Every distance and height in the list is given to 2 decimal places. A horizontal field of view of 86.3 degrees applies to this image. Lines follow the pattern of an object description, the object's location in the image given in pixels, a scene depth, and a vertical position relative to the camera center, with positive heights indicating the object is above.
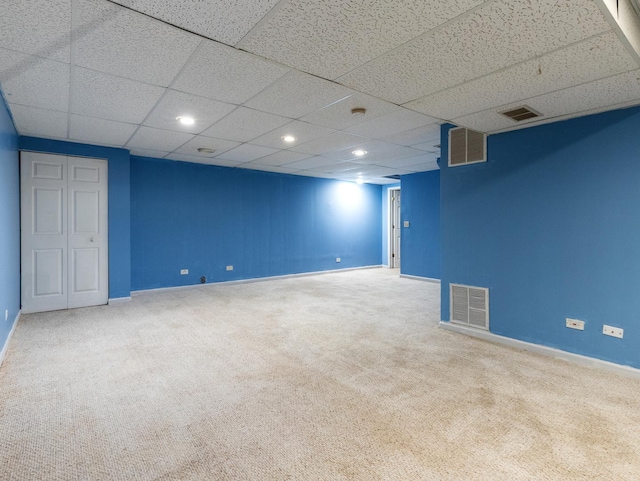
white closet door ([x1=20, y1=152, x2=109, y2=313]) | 4.69 +0.10
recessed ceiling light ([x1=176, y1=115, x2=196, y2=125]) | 3.73 +1.33
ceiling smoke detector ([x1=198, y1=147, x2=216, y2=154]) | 5.32 +1.41
